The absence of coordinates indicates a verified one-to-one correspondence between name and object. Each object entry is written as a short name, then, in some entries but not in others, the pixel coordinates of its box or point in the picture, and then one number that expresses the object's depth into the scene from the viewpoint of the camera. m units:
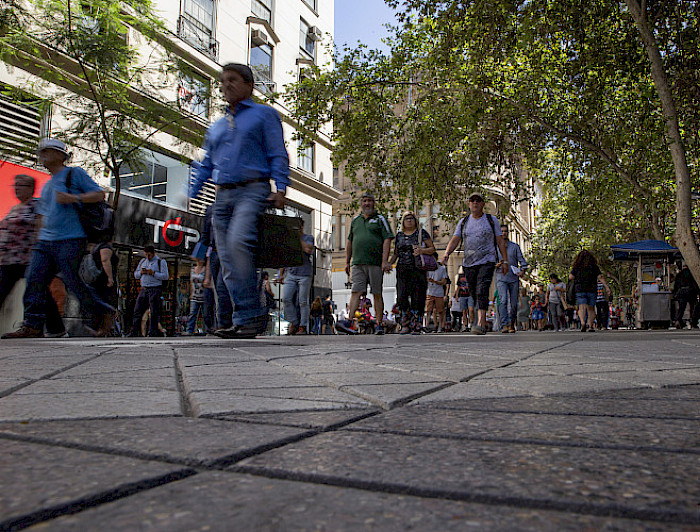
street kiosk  18.61
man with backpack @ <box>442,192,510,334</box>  8.66
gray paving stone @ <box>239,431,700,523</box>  0.89
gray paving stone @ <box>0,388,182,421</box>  1.56
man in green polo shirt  8.72
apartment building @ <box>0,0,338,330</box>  13.59
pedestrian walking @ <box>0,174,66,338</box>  6.84
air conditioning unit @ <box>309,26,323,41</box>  26.44
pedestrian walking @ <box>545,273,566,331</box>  19.29
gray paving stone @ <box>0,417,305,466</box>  1.15
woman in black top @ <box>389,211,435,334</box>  9.95
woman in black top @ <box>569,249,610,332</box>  12.80
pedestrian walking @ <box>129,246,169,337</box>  11.18
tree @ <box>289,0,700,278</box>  13.07
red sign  12.45
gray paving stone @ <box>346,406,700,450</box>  1.32
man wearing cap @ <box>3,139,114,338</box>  6.13
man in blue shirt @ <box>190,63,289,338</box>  5.03
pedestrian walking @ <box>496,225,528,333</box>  10.73
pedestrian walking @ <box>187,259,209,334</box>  11.73
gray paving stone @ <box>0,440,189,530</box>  0.84
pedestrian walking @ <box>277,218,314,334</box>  10.74
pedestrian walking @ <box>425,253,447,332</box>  13.04
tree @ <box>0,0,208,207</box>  10.91
